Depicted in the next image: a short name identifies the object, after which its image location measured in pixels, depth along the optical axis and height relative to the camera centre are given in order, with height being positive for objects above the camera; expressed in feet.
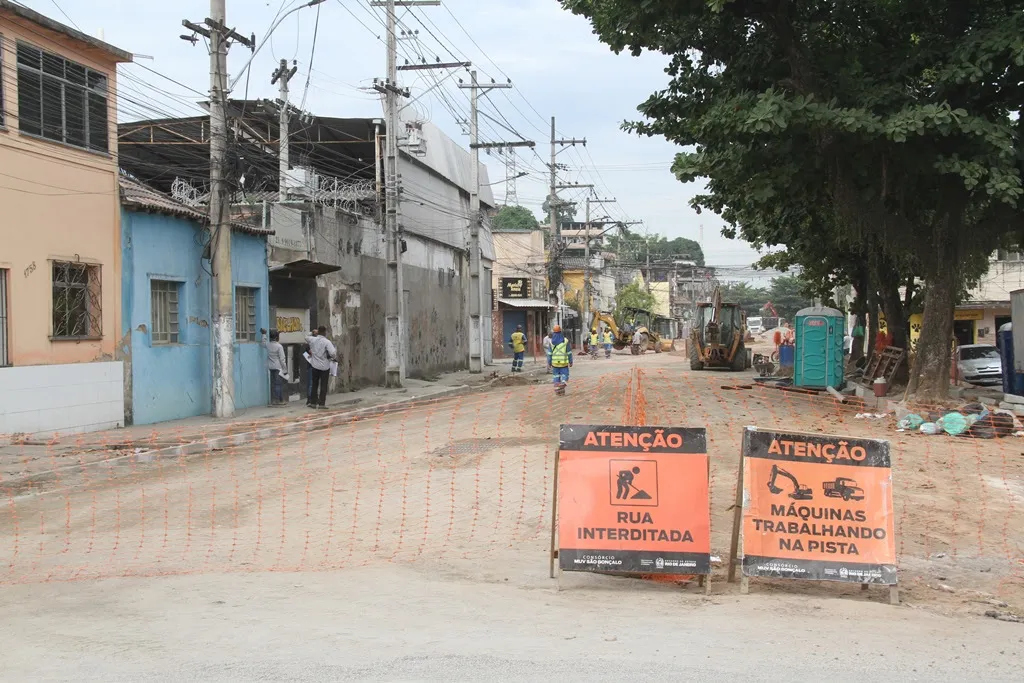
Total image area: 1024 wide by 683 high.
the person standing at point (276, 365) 71.82 -2.50
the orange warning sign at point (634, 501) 22.86 -4.19
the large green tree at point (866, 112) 51.16 +12.46
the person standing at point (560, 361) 68.80 -2.23
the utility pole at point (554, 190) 160.37 +24.95
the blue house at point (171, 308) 58.70 +1.65
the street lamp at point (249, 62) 62.49 +18.06
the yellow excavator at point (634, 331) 182.80 -0.26
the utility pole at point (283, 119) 83.87 +19.75
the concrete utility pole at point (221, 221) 61.21 +7.36
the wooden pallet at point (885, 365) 78.54 -3.16
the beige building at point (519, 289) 176.45 +8.32
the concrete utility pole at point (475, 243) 114.93 +10.78
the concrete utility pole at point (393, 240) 88.94 +8.67
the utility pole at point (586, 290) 187.62 +8.21
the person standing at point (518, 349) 111.14 -2.18
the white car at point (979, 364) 93.20 -3.70
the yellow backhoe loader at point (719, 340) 116.98 -1.34
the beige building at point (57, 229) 50.03 +5.89
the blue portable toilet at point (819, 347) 83.56 -1.66
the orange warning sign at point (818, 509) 22.34 -4.32
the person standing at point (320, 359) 67.36 -1.95
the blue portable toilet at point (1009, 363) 69.46 -2.76
